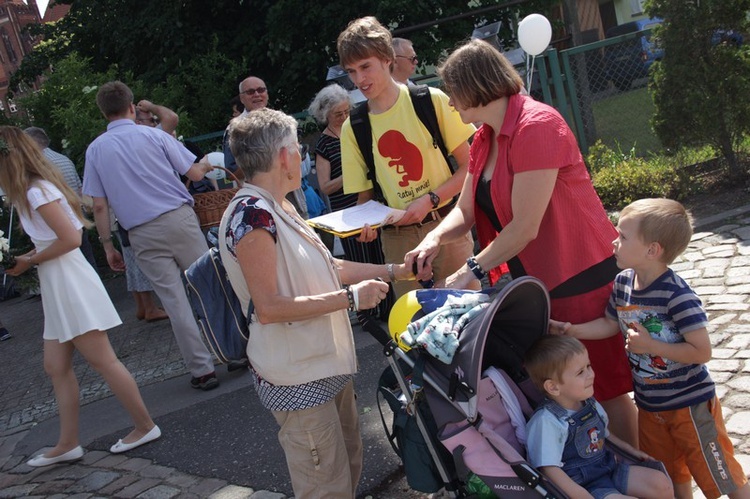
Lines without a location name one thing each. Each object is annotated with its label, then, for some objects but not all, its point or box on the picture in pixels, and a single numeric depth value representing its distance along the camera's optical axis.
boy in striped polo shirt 2.83
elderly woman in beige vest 2.98
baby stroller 2.69
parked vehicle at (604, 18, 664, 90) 9.94
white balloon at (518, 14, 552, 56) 8.58
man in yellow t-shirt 4.11
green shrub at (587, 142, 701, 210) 8.55
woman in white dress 4.63
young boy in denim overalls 2.83
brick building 70.62
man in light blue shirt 5.75
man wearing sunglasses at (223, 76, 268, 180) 7.18
